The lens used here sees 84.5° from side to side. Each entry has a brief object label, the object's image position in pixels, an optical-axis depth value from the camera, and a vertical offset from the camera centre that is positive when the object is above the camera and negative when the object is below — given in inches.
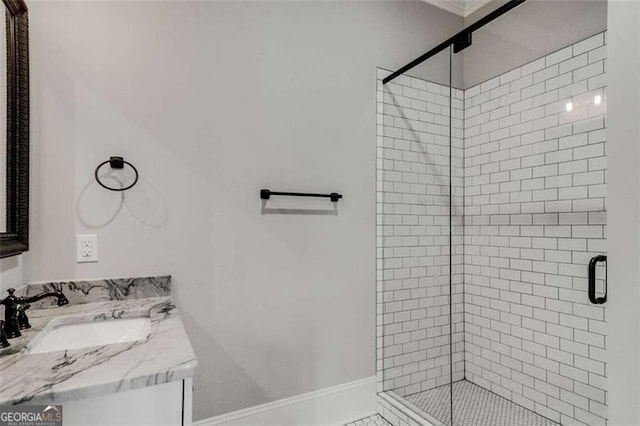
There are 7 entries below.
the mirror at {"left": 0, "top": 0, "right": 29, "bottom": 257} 51.6 +11.9
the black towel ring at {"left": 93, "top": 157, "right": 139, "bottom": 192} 63.4 +8.2
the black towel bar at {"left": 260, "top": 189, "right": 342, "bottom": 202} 76.2 +3.6
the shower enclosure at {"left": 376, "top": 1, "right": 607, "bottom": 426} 79.4 -5.2
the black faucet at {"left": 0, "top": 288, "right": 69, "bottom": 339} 43.0 -13.1
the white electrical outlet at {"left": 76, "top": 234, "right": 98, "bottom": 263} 62.4 -6.8
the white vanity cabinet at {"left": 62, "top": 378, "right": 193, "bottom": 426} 32.8 -19.4
